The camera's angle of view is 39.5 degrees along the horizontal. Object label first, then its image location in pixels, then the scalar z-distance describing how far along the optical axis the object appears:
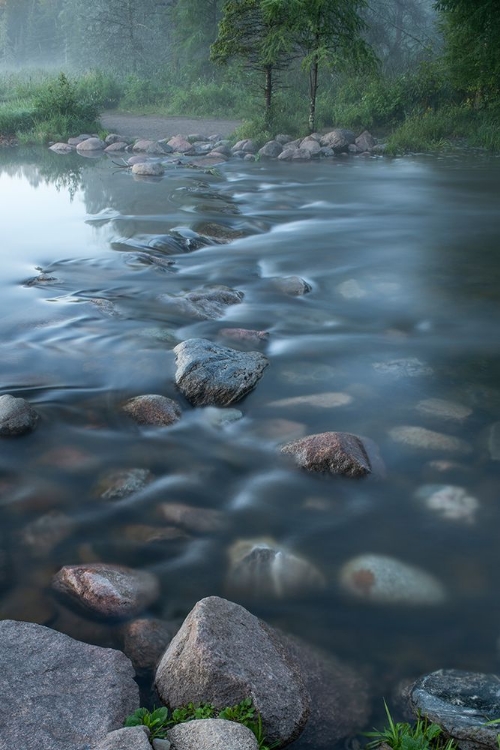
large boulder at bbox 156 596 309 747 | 2.29
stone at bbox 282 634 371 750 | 2.42
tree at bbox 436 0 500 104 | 17.09
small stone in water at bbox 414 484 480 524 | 3.61
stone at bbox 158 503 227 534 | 3.51
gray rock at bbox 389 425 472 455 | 4.18
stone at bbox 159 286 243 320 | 6.44
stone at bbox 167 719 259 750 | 2.01
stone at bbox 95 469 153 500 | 3.75
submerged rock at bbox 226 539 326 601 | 3.11
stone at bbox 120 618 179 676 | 2.71
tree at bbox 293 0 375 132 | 16.86
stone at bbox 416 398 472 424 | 4.57
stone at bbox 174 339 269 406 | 4.71
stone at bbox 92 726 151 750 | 1.99
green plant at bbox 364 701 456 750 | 2.22
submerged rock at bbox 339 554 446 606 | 3.06
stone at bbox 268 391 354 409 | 4.79
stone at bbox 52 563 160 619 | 2.93
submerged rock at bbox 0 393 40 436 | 4.19
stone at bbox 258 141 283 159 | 17.88
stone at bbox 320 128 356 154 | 17.94
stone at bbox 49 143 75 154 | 19.42
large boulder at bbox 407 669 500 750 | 2.26
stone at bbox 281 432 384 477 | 3.87
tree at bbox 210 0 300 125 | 16.69
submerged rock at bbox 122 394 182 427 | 4.45
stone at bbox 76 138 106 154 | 19.64
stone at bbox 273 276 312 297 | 7.25
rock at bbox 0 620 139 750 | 2.18
